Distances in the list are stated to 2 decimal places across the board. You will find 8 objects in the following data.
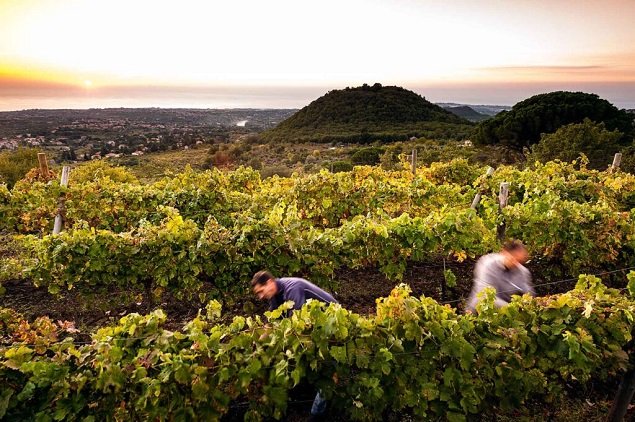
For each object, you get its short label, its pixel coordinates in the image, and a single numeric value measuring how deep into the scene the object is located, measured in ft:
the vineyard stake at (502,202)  24.30
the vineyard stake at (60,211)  28.55
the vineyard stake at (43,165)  34.86
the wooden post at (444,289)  22.99
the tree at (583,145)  67.77
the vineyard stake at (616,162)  42.19
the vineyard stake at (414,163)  46.55
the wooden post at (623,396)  12.82
